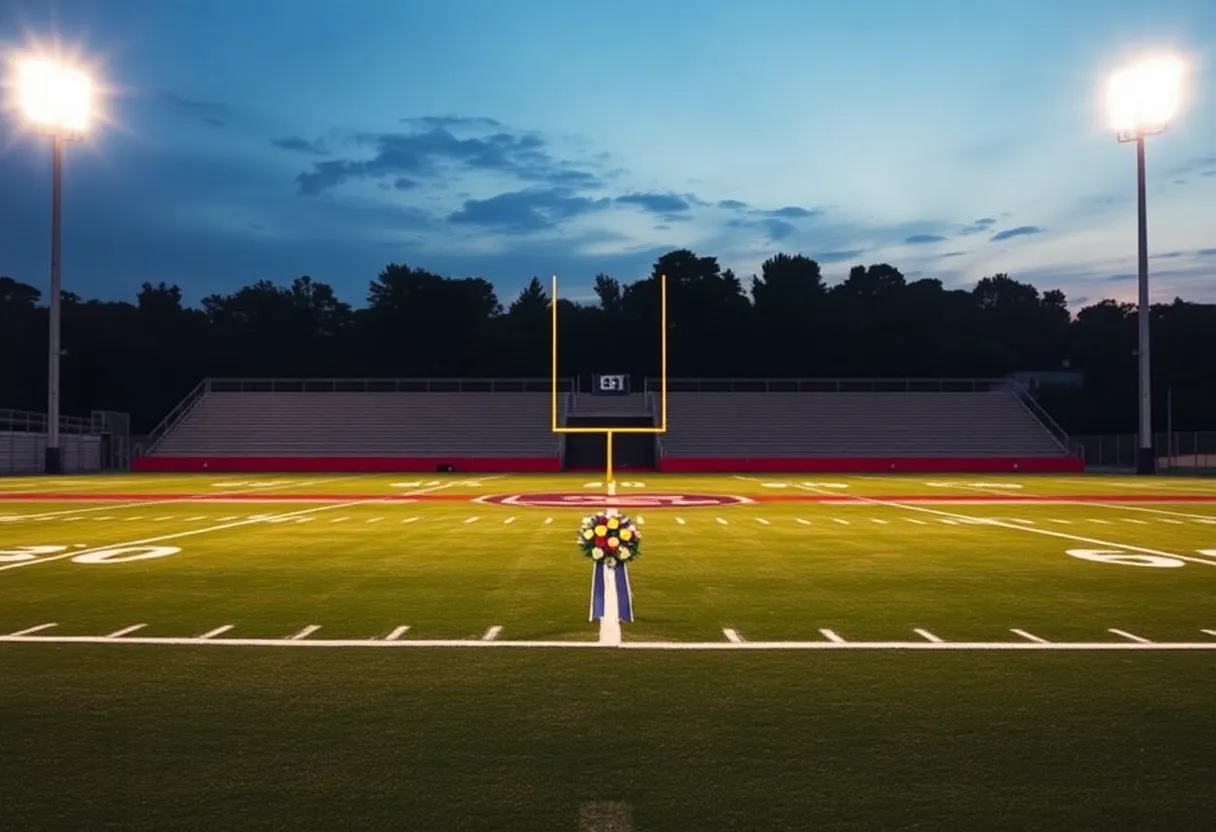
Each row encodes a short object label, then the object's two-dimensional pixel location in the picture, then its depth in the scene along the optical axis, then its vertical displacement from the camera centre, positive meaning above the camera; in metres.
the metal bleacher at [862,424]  48.75 +0.31
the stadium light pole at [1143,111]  38.53 +12.31
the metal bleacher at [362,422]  49.09 +0.45
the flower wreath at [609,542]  9.01 -1.00
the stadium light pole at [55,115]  39.88 +12.65
